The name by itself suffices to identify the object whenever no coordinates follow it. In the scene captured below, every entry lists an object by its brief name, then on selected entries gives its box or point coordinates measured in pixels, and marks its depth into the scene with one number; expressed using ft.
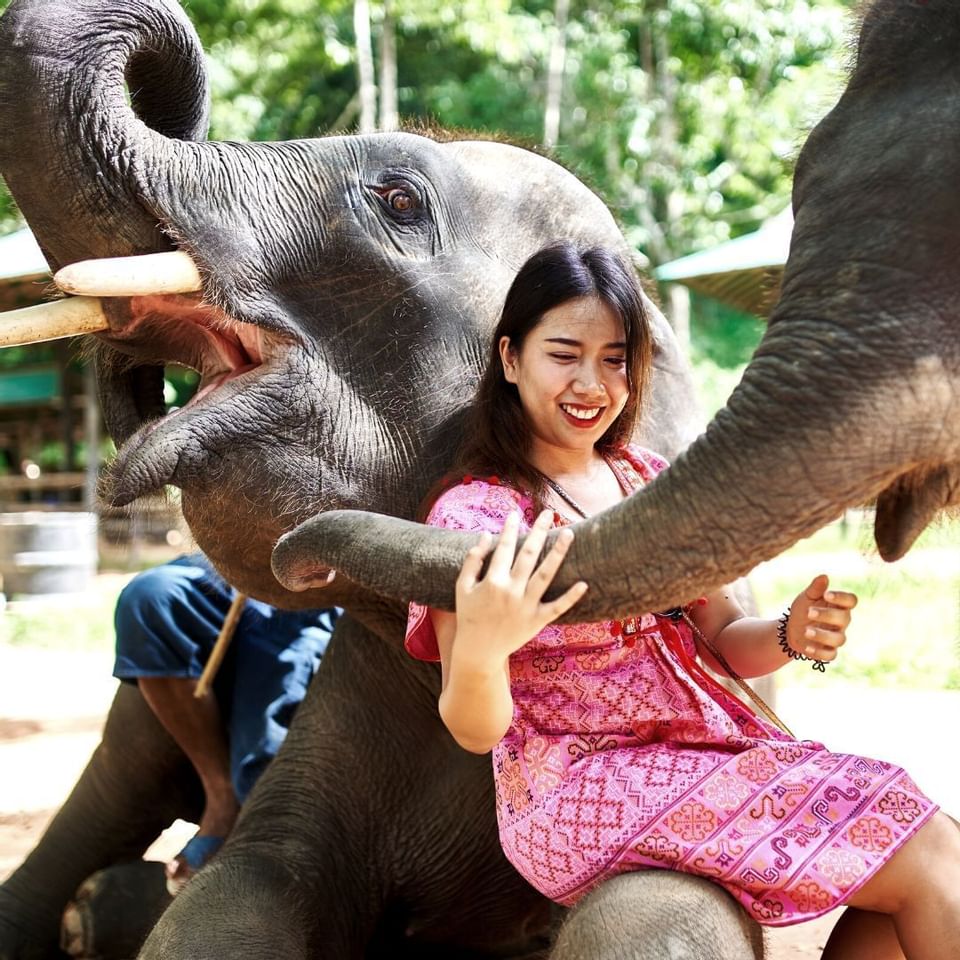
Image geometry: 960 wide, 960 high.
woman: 6.04
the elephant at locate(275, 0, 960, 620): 4.99
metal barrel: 38.42
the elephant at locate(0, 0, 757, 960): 7.41
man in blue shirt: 11.14
